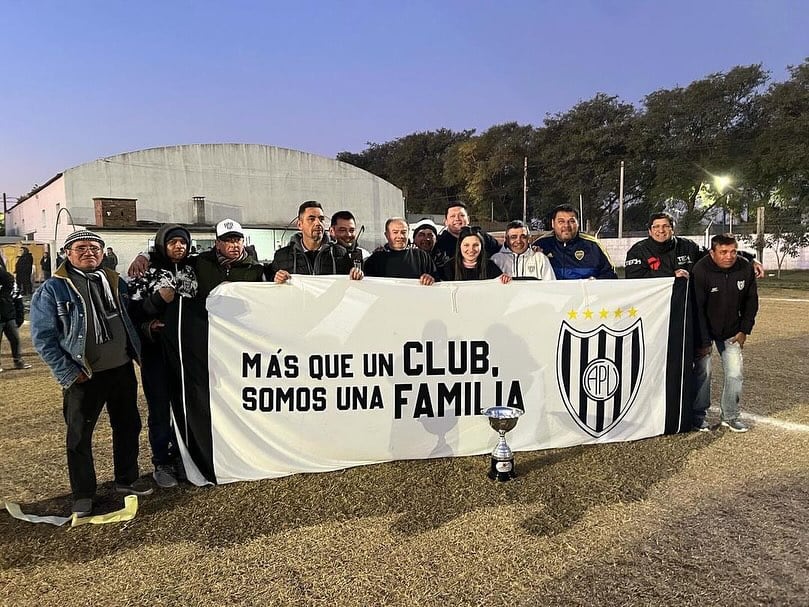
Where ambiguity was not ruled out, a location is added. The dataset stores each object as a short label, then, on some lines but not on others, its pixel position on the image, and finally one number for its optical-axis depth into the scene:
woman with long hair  4.83
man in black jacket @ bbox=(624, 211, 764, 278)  5.41
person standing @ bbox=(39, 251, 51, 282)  21.13
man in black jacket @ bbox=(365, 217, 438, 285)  4.96
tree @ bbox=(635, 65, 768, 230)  41.72
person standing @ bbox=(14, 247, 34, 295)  19.07
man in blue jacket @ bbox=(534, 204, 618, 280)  5.25
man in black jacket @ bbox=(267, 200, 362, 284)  4.60
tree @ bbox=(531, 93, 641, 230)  49.94
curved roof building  27.80
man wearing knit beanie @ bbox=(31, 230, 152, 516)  3.42
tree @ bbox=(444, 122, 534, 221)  59.72
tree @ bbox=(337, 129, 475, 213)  72.81
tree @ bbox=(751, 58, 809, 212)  31.23
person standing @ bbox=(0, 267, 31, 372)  8.53
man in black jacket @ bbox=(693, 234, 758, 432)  5.01
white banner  4.24
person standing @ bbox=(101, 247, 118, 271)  16.67
